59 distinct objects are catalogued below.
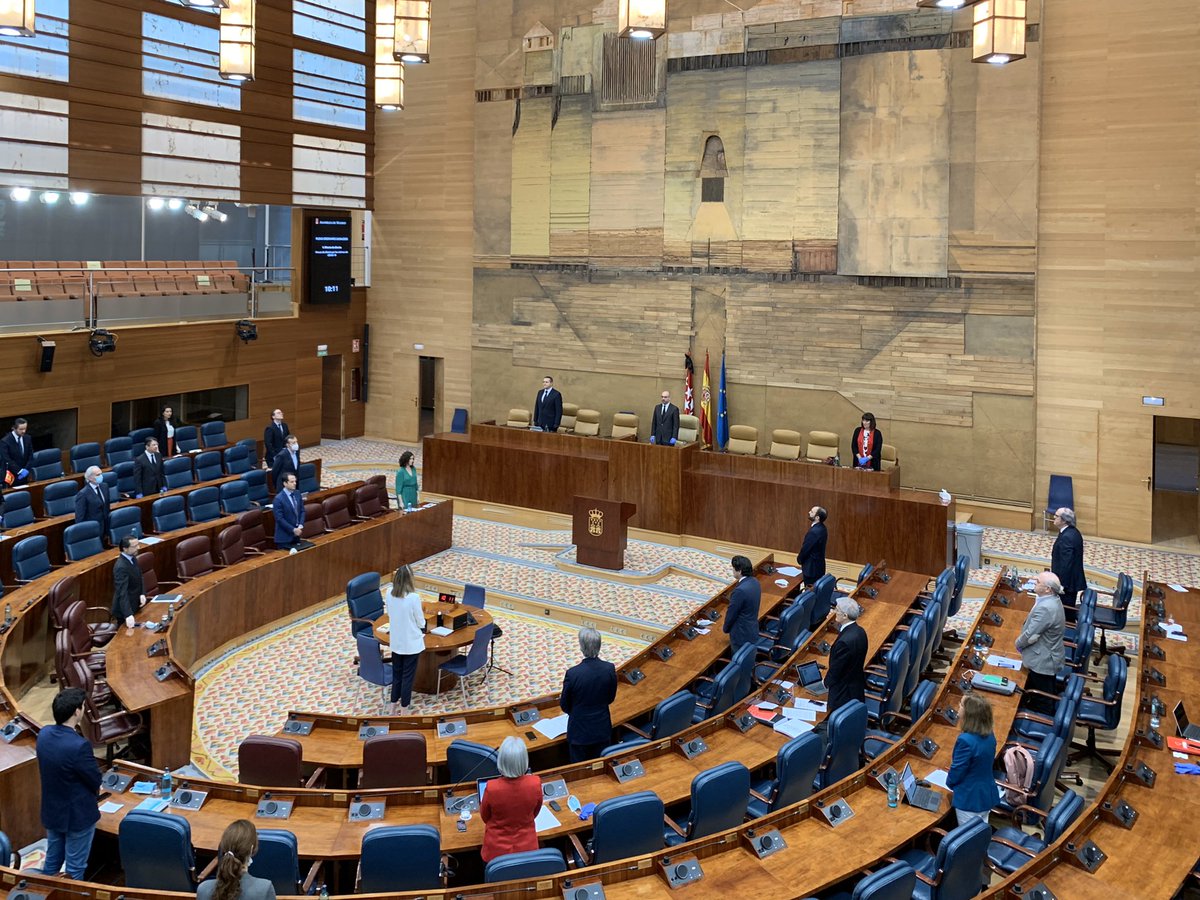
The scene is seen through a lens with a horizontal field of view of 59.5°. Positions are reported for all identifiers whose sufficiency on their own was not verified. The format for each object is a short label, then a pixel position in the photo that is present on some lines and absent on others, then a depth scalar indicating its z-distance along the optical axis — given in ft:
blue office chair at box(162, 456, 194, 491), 45.65
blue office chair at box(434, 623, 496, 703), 30.71
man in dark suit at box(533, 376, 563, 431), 55.06
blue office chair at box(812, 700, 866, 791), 21.12
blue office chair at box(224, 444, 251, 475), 49.34
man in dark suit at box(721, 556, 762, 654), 28.14
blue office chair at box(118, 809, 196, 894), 16.62
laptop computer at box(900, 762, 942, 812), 18.93
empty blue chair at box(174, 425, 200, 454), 54.90
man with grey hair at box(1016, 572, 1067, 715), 25.68
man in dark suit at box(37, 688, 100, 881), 17.62
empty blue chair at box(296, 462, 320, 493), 45.88
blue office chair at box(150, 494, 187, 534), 38.22
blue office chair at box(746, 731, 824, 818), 19.80
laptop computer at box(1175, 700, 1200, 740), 21.94
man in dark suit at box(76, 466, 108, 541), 35.83
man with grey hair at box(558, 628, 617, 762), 22.09
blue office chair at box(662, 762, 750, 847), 18.49
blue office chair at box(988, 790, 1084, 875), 18.02
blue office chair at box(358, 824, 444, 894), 16.56
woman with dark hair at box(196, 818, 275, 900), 13.17
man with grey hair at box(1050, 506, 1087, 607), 34.01
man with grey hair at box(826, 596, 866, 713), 23.29
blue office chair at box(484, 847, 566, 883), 15.83
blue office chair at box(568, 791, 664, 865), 17.36
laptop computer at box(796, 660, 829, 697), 25.94
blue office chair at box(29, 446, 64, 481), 45.00
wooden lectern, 43.06
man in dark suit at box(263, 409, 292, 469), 49.55
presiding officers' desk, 43.06
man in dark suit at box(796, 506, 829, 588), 35.09
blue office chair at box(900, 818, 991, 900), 15.97
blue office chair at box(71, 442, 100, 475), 46.98
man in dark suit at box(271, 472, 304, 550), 37.32
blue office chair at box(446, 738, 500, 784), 20.71
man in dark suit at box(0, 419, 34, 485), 43.32
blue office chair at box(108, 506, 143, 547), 36.65
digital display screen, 66.08
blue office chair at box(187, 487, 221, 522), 40.37
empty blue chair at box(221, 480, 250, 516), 42.24
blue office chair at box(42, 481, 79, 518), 39.34
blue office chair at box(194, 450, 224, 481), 47.24
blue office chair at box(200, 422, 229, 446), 56.24
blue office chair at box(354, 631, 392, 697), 29.71
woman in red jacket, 16.99
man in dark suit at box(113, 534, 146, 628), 29.50
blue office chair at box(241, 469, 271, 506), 44.27
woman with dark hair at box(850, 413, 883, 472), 47.26
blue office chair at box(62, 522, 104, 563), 34.40
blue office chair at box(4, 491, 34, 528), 37.63
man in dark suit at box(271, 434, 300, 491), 42.83
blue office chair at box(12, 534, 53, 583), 32.37
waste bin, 44.34
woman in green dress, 44.80
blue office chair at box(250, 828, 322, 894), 16.44
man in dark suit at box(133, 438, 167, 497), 42.34
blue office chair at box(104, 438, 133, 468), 48.70
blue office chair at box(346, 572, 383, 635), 32.48
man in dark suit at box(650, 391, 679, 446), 51.21
